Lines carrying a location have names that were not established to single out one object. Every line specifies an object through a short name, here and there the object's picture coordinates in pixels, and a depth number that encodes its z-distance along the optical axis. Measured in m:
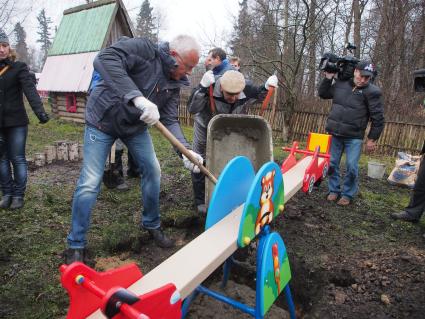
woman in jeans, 3.38
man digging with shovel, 2.31
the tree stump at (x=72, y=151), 6.11
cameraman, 4.04
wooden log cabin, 10.89
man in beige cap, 3.14
